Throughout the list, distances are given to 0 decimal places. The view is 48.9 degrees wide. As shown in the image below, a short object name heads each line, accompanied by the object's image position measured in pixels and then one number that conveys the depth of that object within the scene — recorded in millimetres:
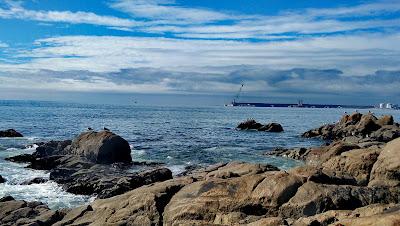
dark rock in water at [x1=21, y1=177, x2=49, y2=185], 36338
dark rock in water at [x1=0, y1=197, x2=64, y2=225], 21516
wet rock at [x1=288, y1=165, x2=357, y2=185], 19328
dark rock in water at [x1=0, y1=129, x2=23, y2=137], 74438
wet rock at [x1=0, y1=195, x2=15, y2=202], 26369
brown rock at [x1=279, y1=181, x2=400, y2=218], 17500
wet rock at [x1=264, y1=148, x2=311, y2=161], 53912
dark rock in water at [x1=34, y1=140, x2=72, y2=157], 49031
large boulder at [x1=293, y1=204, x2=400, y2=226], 14027
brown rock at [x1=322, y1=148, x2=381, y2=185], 24094
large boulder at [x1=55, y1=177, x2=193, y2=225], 18734
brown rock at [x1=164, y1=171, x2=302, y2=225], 17594
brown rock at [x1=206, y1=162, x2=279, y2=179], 21516
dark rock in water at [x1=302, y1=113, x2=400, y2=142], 71244
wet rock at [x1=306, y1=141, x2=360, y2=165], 36656
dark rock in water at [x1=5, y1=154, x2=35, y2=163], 48062
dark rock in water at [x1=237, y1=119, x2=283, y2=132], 102875
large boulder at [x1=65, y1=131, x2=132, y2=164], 44406
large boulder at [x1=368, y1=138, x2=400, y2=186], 21022
